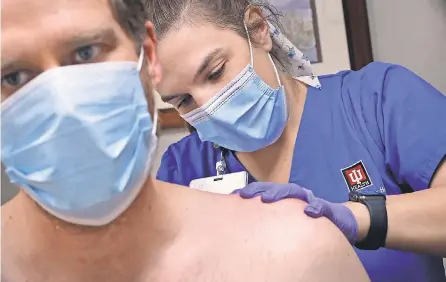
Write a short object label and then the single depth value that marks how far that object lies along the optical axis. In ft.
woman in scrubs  3.66
